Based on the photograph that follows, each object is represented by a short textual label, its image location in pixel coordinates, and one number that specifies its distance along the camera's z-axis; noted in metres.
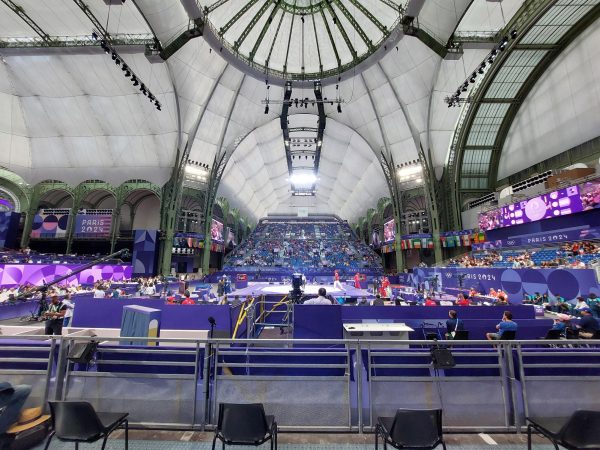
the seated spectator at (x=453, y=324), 8.05
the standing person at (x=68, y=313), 10.77
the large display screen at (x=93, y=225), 35.19
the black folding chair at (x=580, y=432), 2.88
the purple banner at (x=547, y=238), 19.12
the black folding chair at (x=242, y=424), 3.03
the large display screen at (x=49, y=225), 34.72
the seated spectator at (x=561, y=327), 7.55
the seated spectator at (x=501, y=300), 10.89
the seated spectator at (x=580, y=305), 10.75
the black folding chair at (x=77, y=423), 3.07
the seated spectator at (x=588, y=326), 7.26
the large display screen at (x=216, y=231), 37.84
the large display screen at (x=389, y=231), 39.00
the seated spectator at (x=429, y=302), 11.64
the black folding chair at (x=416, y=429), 2.95
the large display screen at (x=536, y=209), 20.61
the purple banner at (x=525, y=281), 12.89
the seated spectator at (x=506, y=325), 6.95
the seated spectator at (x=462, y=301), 11.65
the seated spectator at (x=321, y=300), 9.58
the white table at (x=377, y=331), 6.91
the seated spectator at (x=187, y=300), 12.02
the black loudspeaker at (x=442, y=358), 3.99
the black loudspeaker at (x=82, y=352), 4.12
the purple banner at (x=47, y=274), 23.38
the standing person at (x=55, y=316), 8.59
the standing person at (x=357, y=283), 23.94
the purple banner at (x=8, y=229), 30.92
